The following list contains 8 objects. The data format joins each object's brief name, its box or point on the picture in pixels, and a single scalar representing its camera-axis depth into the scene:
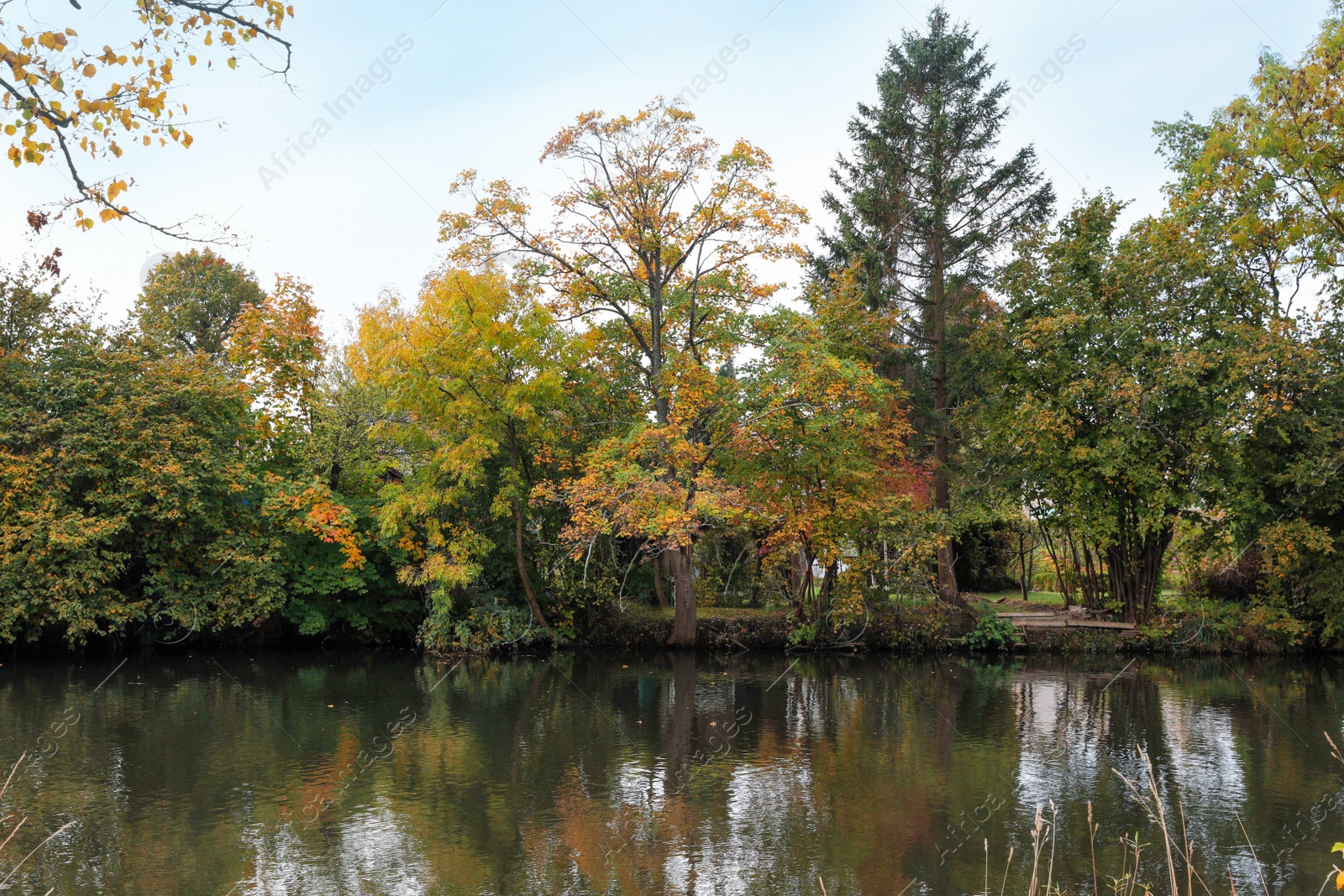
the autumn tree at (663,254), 20.69
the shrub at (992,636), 21.88
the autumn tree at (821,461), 19.81
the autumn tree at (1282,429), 19.44
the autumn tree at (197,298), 34.78
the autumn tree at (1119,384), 20.70
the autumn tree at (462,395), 21.39
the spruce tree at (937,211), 22.94
